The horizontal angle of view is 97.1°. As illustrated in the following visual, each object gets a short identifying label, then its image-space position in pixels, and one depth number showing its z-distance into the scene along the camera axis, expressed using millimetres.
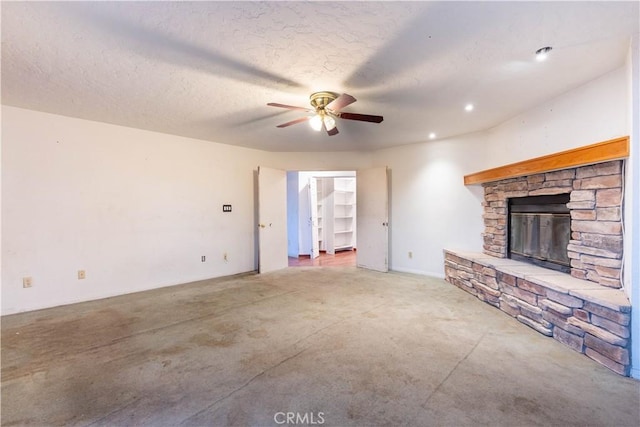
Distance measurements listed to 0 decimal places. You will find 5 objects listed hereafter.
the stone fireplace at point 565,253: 2074
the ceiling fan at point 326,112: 2668
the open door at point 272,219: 5156
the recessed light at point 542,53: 2043
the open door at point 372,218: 5129
